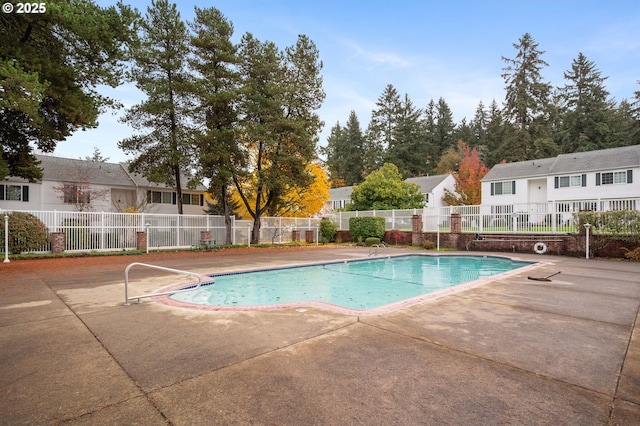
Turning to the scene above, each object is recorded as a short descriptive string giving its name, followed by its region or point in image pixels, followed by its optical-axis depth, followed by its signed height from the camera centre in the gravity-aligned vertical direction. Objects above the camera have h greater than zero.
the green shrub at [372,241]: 20.12 -1.64
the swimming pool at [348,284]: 7.10 -1.97
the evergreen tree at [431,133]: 52.72 +13.83
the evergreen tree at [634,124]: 34.28 +9.83
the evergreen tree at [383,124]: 52.34 +14.98
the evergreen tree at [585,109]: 38.12 +13.08
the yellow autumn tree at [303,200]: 23.89 +1.17
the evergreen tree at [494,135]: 42.59 +11.28
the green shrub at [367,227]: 21.16 -0.80
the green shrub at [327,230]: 23.84 -1.12
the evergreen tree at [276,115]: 18.58 +6.06
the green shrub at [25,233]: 12.28 -0.67
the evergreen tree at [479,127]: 51.82 +14.87
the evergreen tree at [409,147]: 49.28 +10.52
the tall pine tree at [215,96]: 17.19 +6.41
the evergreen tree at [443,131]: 53.44 +14.08
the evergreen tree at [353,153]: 54.28 +10.78
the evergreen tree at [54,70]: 8.89 +4.81
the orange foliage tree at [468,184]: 34.28 +3.37
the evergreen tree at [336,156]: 54.50 +10.94
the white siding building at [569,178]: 23.62 +2.96
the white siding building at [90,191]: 22.22 +1.87
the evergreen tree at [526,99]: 39.91 +14.61
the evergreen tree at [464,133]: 52.39 +13.67
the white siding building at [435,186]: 36.00 +3.28
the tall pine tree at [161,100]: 17.58 +6.58
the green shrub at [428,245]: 17.77 -1.68
